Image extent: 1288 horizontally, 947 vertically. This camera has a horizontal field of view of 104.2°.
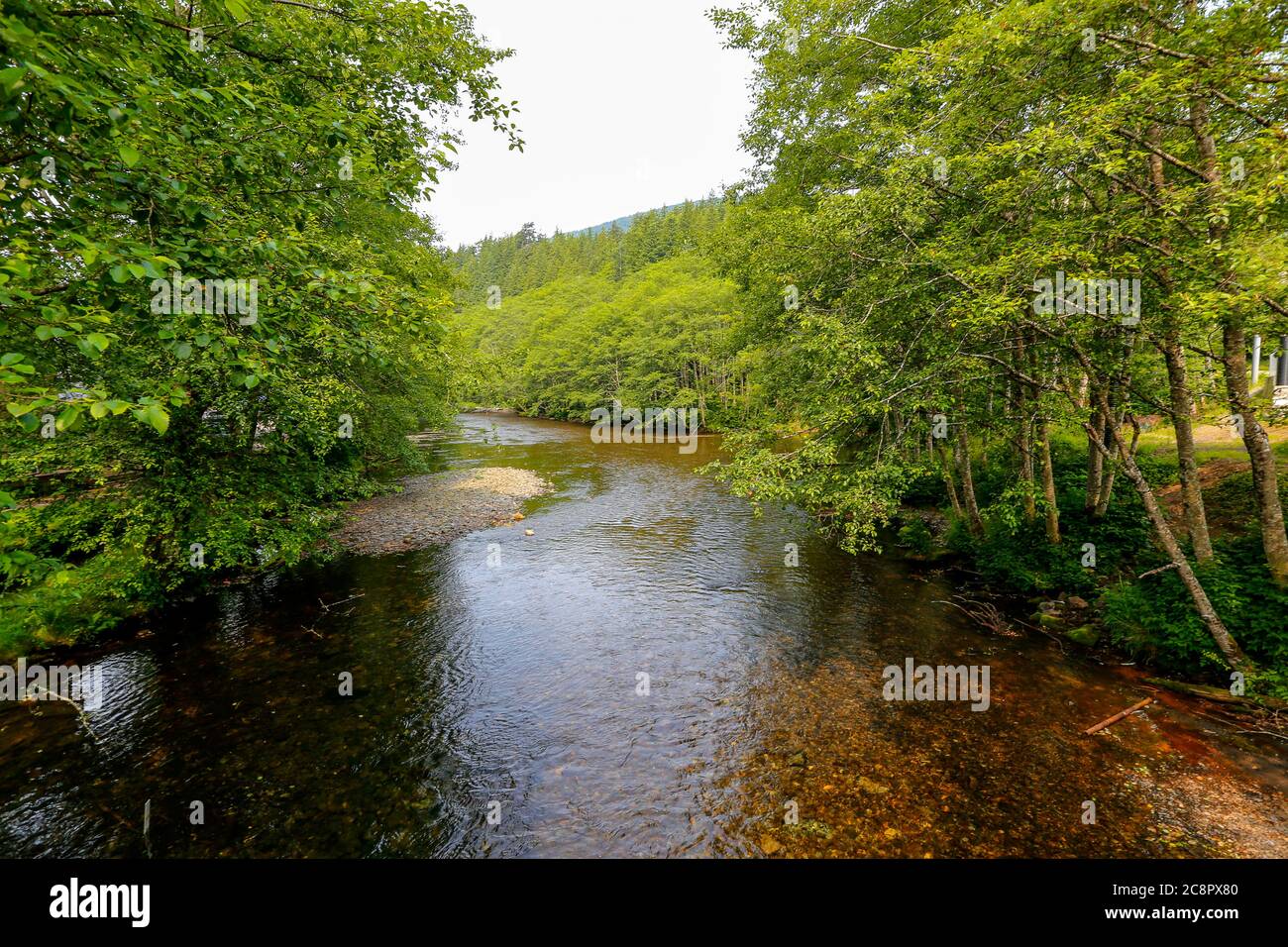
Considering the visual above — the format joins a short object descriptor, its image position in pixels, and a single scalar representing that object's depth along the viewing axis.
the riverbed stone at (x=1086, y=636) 10.44
